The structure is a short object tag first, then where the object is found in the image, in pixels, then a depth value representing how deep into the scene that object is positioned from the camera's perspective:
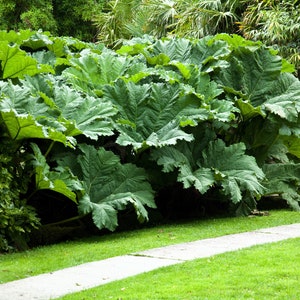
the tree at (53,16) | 36.55
